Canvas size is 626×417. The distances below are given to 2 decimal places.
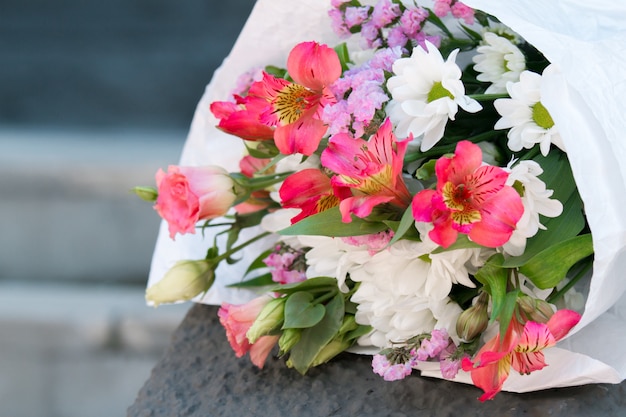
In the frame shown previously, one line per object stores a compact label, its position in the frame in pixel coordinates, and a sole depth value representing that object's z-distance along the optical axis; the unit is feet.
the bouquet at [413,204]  3.76
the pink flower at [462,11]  4.08
